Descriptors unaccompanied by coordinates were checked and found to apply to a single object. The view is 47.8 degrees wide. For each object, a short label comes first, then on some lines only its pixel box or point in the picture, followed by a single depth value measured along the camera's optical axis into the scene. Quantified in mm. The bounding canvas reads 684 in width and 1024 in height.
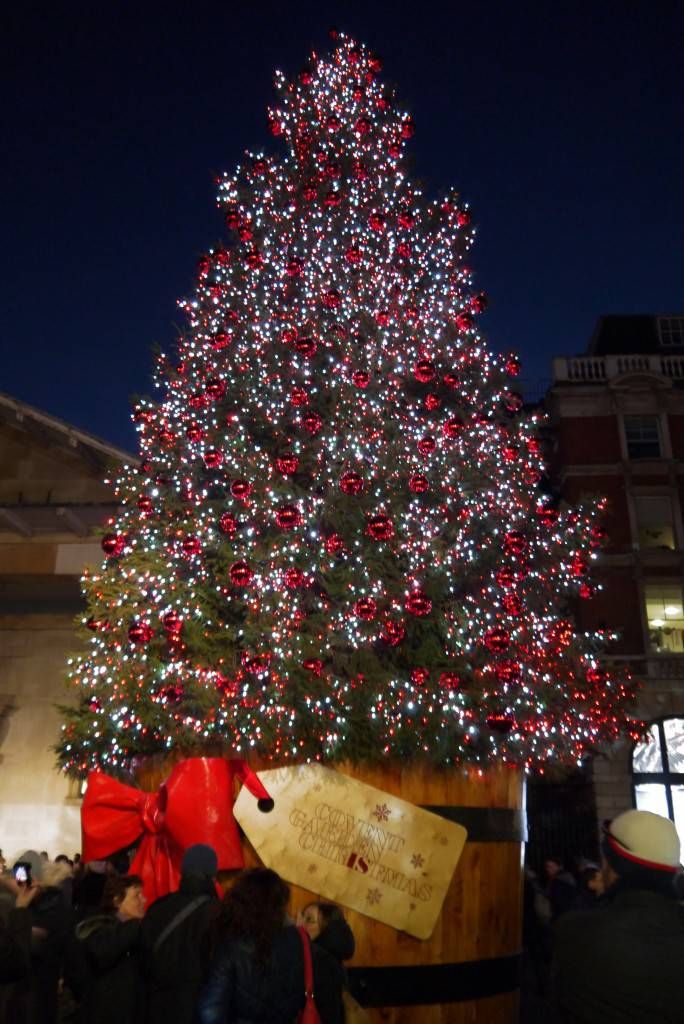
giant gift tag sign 5316
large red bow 5375
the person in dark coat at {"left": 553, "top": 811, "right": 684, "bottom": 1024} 2219
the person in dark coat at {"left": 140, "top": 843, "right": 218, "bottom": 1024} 3803
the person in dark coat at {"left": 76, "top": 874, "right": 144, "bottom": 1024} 3877
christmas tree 5984
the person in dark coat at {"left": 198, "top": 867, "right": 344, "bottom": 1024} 3020
